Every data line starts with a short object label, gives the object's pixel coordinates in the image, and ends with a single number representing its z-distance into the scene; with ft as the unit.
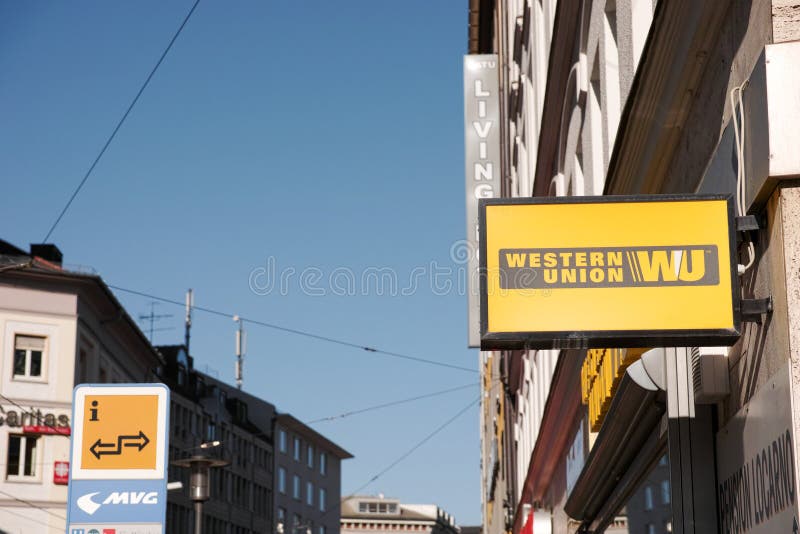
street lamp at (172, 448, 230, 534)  46.98
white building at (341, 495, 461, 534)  409.08
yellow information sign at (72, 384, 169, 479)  36.11
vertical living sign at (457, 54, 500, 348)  89.10
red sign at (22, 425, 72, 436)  161.58
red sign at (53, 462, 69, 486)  161.17
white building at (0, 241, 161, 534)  159.33
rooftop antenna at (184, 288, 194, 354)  242.99
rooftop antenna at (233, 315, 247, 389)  284.57
